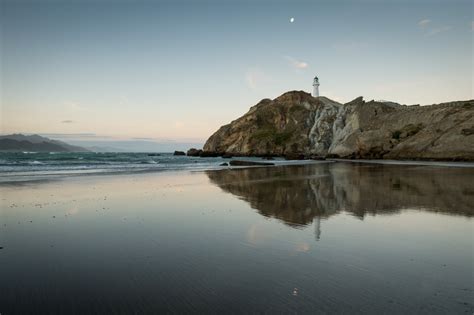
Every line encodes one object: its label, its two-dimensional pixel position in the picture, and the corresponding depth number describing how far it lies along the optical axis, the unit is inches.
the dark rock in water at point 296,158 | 2733.0
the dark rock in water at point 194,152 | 4481.3
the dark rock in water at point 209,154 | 4227.4
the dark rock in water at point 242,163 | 1920.8
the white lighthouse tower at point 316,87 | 5999.0
